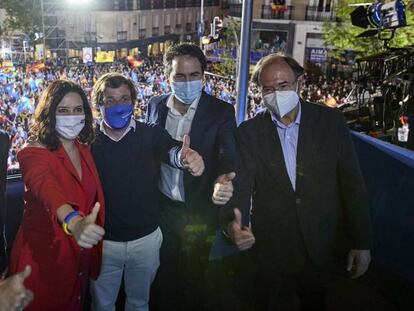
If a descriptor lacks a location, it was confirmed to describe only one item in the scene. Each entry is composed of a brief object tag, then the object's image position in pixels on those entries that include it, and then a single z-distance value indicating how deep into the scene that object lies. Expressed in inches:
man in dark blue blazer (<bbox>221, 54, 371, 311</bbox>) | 75.5
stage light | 311.0
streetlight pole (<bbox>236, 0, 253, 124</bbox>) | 128.9
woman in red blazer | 64.4
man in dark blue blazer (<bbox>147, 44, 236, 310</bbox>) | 89.4
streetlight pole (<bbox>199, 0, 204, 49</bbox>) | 319.1
